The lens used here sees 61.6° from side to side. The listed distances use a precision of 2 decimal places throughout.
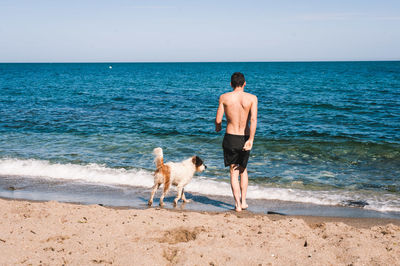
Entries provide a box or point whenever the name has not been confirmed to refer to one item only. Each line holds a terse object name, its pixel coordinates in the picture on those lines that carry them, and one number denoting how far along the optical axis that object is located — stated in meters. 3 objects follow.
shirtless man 5.72
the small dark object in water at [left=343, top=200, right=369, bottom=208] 6.70
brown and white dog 6.39
